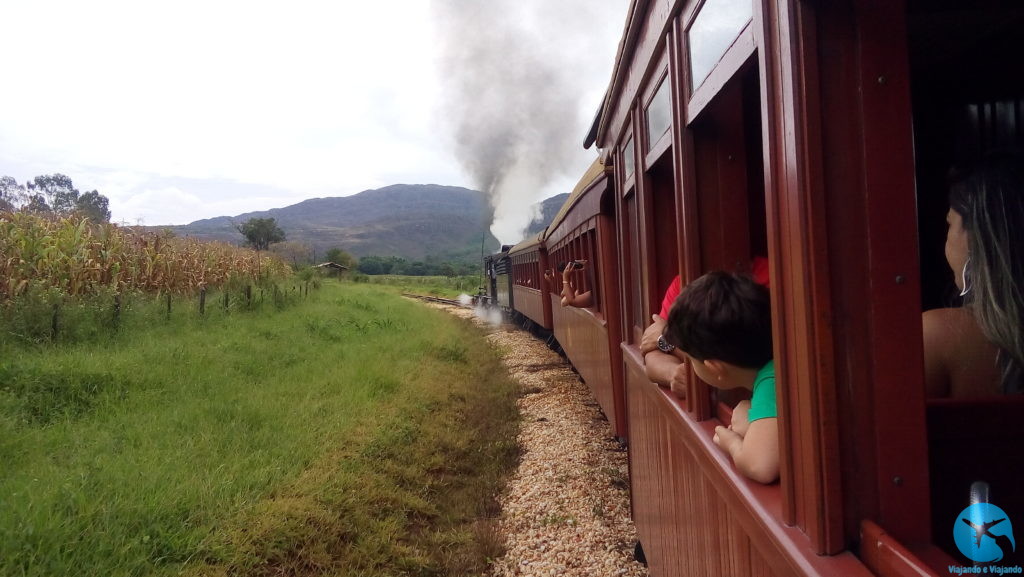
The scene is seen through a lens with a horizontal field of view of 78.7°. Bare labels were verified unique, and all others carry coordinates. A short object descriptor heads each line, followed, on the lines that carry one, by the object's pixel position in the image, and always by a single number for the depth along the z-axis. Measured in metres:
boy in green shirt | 1.25
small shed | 32.53
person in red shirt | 1.87
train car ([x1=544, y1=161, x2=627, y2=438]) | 4.64
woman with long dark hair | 0.95
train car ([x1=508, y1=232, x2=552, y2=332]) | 10.44
